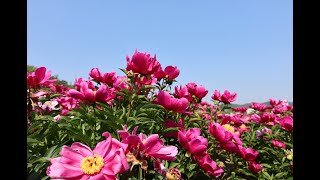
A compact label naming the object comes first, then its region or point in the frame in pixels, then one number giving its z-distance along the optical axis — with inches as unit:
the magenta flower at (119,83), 73.7
